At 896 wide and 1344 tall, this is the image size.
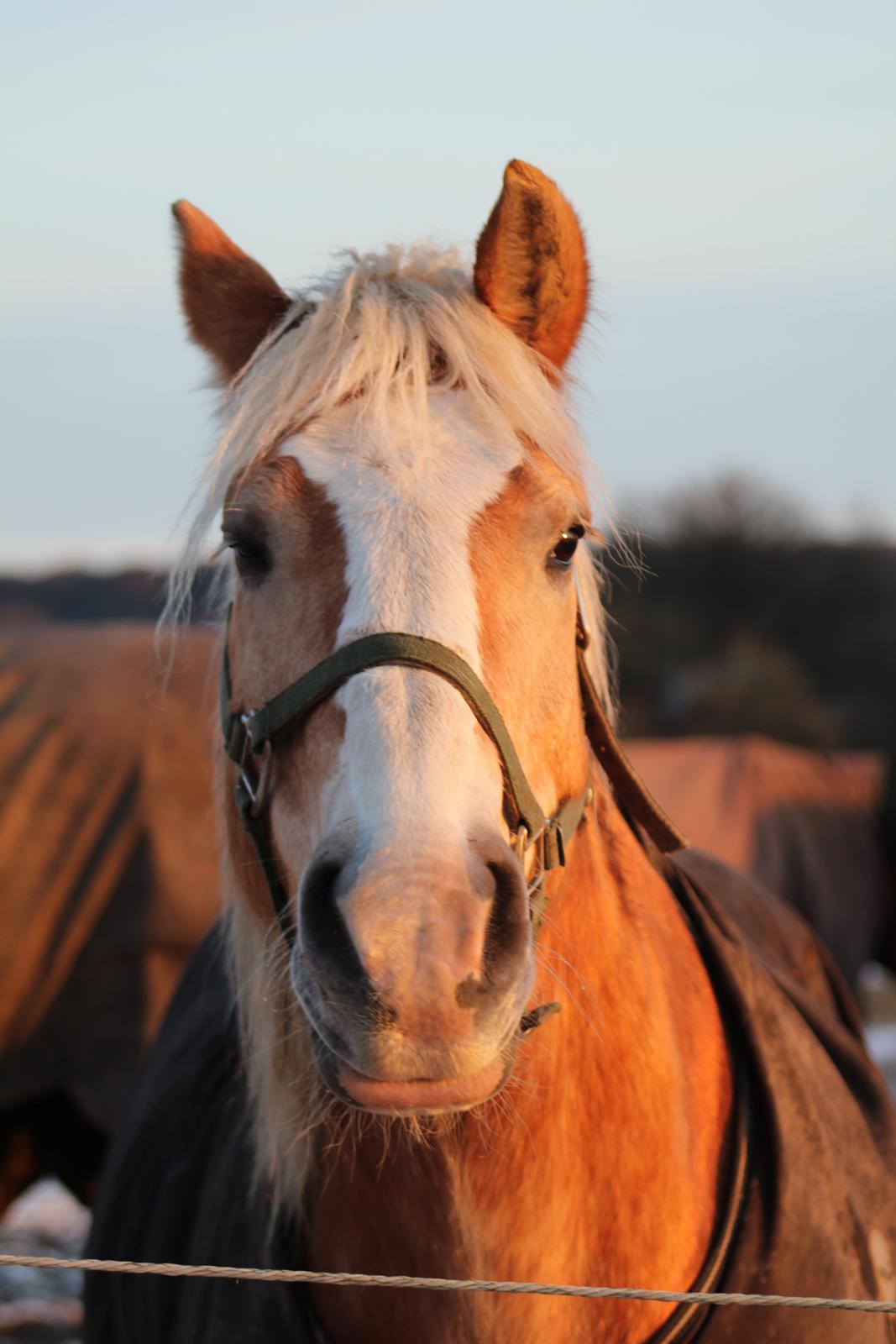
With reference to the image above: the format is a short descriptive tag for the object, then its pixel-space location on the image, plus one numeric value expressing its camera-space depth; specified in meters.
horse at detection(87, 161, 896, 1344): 3.93
